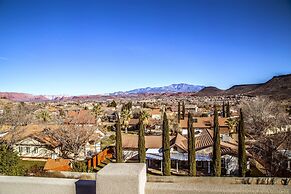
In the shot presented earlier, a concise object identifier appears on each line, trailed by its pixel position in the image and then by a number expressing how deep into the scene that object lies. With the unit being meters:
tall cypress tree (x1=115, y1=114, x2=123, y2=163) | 21.94
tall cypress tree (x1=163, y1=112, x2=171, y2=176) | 20.39
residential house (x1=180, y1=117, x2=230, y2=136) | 37.28
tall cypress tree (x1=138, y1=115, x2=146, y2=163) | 21.22
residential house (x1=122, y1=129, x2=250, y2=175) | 21.64
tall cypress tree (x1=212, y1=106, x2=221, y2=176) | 19.53
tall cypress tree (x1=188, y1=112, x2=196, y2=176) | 19.91
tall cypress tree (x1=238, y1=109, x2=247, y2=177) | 19.05
